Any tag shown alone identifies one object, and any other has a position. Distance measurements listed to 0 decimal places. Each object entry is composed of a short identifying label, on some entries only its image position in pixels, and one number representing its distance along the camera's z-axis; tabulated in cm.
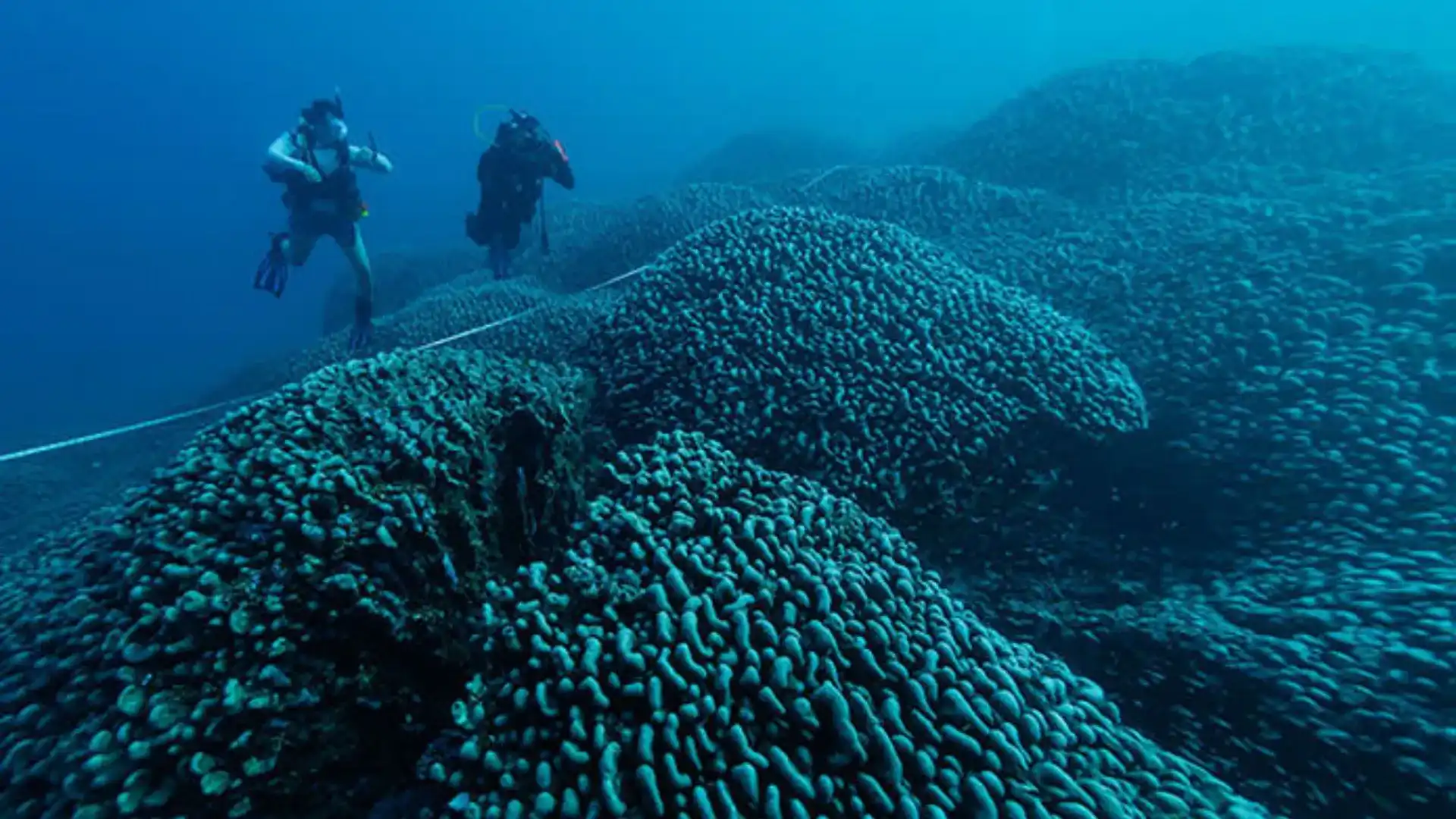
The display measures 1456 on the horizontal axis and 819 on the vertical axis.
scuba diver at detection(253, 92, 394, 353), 832
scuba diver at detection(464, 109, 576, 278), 852
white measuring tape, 419
